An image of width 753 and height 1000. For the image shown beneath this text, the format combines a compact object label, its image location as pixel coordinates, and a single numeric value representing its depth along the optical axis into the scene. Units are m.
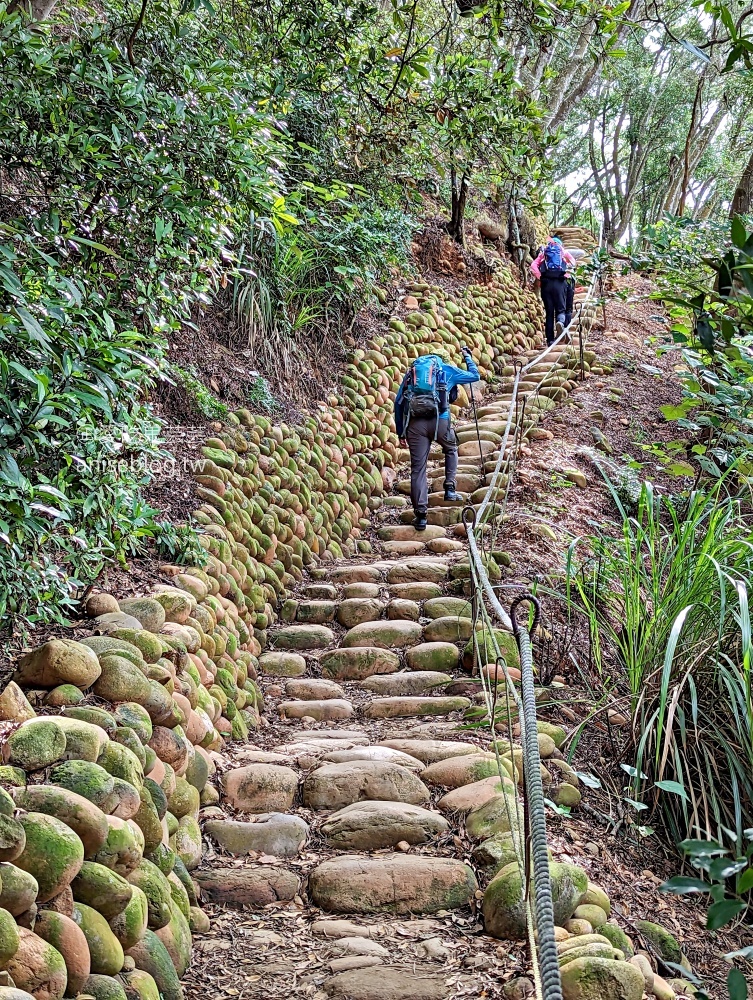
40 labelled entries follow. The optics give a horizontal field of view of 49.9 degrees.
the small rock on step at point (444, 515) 7.37
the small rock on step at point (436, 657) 5.03
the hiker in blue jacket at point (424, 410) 7.01
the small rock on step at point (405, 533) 7.19
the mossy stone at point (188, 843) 3.18
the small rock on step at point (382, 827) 3.33
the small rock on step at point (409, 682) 4.81
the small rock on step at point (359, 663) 5.12
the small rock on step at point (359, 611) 5.74
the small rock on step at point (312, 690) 4.93
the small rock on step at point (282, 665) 5.26
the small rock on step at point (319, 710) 4.70
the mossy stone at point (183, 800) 3.26
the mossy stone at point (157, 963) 2.48
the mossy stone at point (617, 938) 2.88
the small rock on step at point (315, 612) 5.86
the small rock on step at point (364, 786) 3.62
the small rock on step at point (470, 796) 3.49
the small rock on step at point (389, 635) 5.35
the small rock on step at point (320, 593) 6.19
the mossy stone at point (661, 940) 3.08
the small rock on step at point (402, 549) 6.99
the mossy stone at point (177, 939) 2.66
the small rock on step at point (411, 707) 4.52
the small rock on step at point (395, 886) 2.96
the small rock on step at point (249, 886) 3.10
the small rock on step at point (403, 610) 5.60
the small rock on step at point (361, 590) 6.01
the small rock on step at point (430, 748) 3.91
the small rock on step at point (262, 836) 3.38
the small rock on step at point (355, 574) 6.34
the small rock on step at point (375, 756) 3.83
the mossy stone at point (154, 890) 2.64
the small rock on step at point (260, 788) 3.68
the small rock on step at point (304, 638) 5.57
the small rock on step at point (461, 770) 3.70
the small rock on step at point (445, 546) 6.68
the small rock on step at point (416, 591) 5.82
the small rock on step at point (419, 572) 6.06
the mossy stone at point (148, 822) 2.83
